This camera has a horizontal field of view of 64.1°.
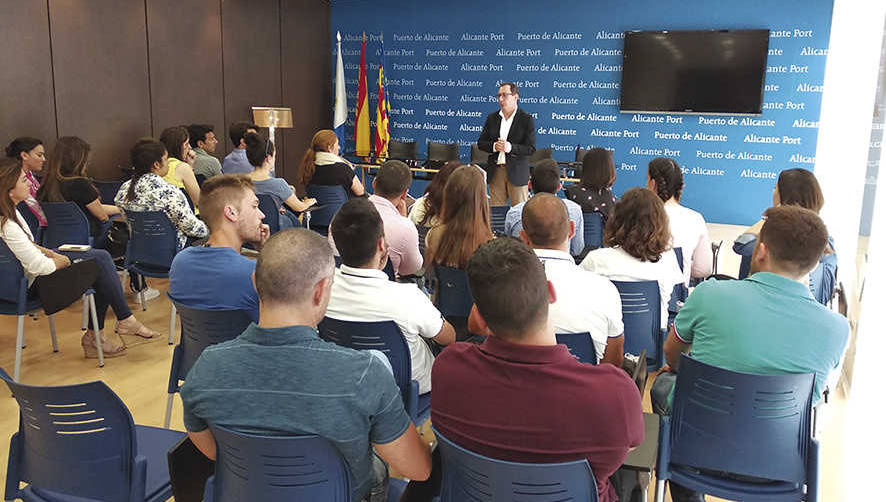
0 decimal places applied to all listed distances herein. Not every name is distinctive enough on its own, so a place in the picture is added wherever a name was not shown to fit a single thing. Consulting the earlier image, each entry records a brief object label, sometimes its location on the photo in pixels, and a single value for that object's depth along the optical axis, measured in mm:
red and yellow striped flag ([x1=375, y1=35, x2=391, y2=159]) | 11266
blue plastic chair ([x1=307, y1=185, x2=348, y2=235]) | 6176
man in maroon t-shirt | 1544
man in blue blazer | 7098
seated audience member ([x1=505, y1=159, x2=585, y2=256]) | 4492
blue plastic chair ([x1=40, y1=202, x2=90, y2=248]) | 4879
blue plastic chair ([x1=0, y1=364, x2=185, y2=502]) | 1900
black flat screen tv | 9055
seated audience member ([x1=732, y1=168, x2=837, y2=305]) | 4016
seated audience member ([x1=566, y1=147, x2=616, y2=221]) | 5211
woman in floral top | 4871
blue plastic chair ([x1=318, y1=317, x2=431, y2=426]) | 2496
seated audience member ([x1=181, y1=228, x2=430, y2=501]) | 1630
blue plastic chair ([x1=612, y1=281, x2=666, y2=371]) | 3184
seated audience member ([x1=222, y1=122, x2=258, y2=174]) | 7152
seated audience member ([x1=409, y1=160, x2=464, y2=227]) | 4554
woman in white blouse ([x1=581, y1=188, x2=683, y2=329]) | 3262
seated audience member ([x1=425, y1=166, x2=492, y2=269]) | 3584
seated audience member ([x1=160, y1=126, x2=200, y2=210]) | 6012
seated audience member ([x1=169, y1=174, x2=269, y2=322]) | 2859
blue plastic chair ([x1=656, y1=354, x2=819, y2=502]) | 2080
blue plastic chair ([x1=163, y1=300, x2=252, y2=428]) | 2709
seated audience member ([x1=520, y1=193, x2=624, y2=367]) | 2643
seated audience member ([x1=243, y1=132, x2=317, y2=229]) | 5777
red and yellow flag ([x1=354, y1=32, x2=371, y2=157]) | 11414
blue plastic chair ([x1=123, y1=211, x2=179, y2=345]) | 4742
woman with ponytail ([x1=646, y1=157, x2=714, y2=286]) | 4242
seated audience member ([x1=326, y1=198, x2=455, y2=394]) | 2570
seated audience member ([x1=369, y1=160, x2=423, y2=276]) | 3955
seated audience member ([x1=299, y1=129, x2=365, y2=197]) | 6234
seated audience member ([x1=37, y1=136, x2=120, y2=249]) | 5160
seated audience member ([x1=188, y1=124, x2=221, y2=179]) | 7125
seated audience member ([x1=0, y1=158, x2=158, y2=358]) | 3820
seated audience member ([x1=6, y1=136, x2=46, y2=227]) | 5832
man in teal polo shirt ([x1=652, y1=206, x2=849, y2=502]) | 2203
